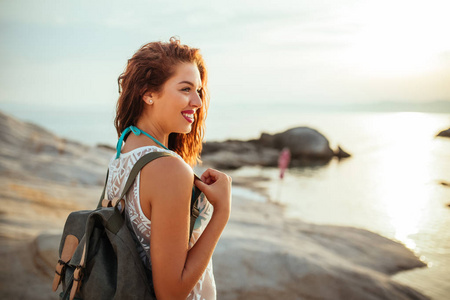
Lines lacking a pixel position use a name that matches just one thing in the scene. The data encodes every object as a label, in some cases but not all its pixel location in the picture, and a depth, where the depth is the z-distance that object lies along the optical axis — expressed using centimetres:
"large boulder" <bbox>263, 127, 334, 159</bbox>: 2470
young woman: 142
